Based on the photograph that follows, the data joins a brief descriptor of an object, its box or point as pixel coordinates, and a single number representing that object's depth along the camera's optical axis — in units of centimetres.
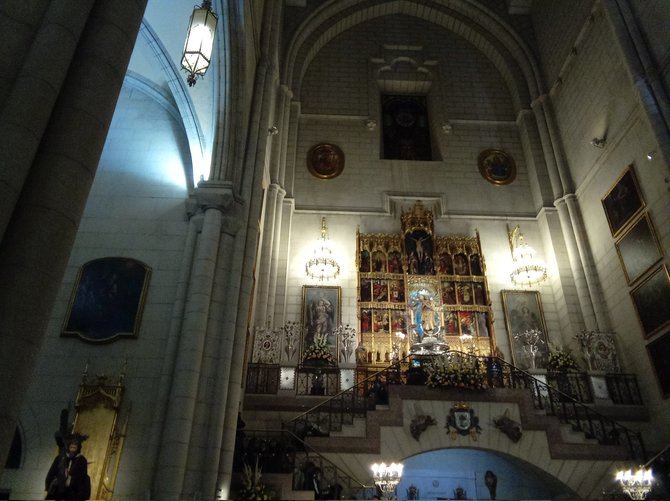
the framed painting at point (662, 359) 1179
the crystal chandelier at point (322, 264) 1557
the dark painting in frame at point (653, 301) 1178
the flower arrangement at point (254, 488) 812
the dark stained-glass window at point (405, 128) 1942
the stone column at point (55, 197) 347
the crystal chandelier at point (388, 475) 865
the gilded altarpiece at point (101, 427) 812
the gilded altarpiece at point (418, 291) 1509
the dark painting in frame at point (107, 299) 948
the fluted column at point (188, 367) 772
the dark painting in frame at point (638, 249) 1228
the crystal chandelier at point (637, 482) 838
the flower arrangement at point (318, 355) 1306
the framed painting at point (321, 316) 1487
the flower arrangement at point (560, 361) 1366
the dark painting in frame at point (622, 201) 1311
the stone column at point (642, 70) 1115
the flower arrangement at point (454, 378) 1081
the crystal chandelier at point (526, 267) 1574
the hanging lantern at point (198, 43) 741
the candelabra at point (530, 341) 1498
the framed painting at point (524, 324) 1493
